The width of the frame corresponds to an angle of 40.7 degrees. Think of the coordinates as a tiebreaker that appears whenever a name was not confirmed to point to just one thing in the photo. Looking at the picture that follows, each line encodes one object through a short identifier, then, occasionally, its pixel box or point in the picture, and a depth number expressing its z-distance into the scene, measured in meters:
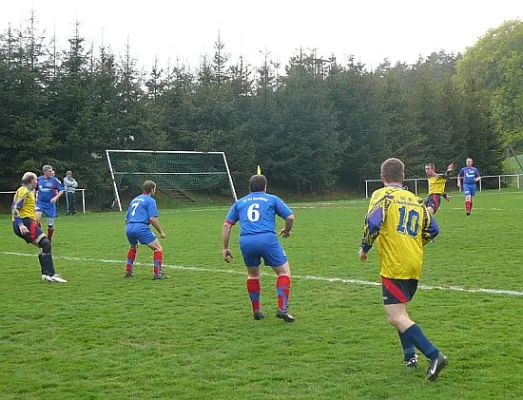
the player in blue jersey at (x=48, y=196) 17.94
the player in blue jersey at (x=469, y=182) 23.27
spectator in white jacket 31.03
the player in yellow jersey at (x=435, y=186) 17.90
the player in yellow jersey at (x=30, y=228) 11.55
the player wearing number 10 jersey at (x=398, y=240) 5.72
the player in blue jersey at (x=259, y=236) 8.03
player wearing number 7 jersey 11.53
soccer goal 35.47
